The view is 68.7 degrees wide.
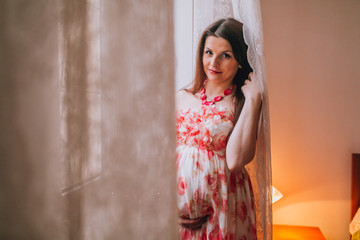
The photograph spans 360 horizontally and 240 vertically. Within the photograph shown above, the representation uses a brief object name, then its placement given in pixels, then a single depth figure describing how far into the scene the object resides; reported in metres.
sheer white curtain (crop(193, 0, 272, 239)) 1.04
